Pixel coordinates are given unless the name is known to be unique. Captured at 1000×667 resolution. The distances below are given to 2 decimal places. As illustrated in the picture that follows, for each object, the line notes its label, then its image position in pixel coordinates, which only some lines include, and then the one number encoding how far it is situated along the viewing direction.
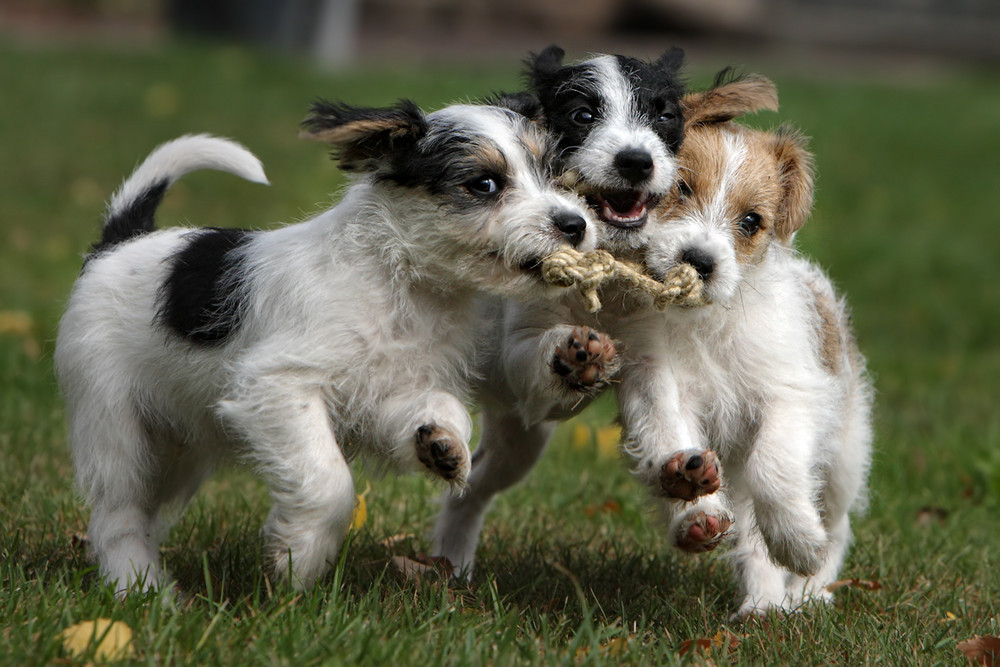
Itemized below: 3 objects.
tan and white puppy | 7.93
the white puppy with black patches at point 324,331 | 7.38
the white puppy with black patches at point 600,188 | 7.45
